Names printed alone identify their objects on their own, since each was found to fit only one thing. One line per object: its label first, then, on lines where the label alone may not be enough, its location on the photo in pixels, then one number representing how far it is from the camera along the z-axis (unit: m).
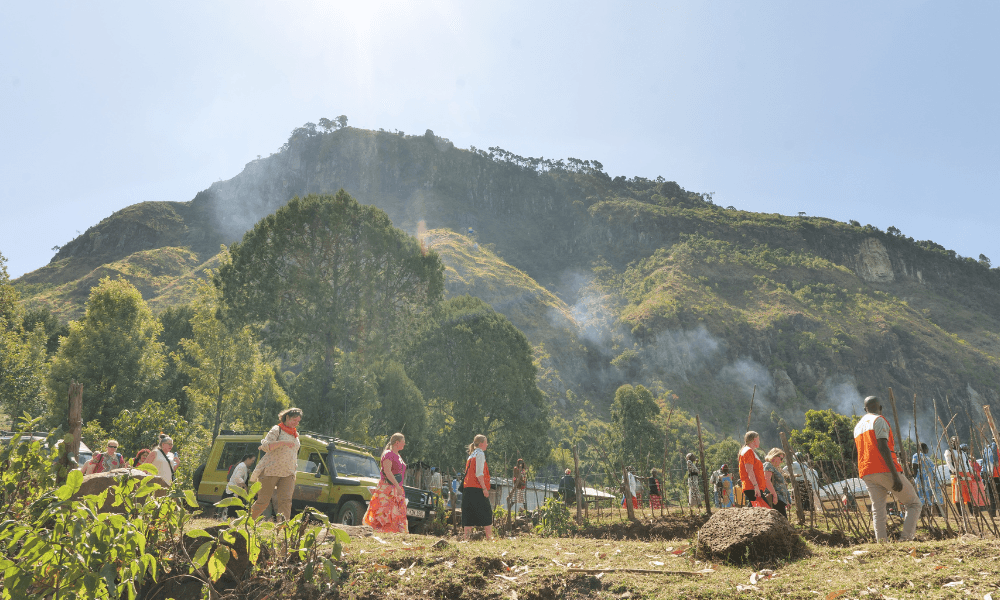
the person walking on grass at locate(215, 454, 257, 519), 9.94
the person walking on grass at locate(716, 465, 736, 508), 11.30
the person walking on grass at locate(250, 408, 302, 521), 6.68
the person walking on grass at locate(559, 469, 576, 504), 16.16
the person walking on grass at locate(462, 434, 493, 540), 8.01
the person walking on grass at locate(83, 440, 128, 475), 7.99
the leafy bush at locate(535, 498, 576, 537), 10.52
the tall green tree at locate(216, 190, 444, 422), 27.45
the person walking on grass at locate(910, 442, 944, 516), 6.10
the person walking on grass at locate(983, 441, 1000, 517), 9.97
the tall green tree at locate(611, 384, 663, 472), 38.38
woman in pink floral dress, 7.82
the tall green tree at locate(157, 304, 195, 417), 33.84
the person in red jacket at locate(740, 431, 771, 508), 7.92
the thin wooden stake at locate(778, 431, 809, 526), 7.98
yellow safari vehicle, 10.99
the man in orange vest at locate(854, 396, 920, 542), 5.76
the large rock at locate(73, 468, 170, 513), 5.77
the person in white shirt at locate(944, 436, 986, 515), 5.90
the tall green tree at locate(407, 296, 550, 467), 36.12
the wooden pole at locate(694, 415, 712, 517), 9.26
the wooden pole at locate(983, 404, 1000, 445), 5.78
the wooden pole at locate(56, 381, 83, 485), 4.61
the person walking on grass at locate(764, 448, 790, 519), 8.40
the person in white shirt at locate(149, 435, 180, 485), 9.02
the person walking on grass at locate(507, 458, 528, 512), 12.09
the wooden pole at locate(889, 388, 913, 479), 6.12
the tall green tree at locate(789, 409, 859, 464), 37.19
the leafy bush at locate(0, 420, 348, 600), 2.68
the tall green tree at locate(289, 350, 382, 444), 26.19
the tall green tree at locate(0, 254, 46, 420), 22.59
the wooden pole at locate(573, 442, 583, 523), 11.58
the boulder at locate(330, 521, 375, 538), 6.36
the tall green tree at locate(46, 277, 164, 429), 22.70
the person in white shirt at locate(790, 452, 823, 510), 7.61
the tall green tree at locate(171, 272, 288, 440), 24.81
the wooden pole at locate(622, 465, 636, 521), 10.97
